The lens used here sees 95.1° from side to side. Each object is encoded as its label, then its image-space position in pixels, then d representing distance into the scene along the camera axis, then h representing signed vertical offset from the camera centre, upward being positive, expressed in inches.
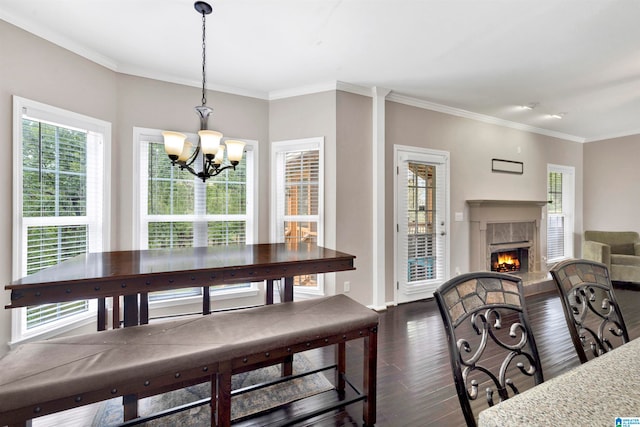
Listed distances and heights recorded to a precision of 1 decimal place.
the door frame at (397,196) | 156.5 +9.9
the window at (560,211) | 226.8 +2.3
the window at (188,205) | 130.0 +4.3
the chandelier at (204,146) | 82.4 +20.2
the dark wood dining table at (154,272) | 53.6 -12.5
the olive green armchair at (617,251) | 184.2 -24.9
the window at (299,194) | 143.4 +9.9
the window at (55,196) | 94.2 +6.5
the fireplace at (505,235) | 176.6 -13.5
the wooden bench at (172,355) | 45.6 -25.6
